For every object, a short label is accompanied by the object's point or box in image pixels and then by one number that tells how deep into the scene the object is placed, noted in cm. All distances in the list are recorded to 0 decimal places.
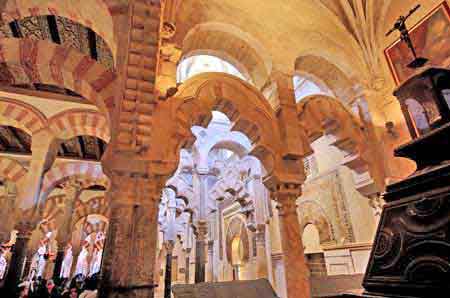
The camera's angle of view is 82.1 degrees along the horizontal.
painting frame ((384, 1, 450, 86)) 492
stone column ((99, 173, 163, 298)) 264
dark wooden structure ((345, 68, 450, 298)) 99
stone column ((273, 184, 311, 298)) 384
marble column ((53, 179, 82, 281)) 860
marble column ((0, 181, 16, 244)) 808
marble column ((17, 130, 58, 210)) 571
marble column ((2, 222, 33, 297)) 566
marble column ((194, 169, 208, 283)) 816
